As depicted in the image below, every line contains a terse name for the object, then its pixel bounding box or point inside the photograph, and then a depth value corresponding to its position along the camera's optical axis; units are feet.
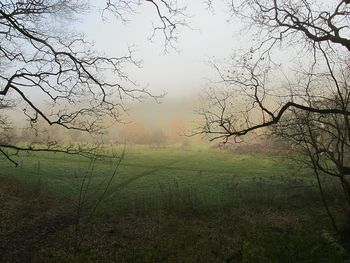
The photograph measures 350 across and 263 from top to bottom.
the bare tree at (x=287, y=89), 37.37
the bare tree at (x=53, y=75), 37.35
